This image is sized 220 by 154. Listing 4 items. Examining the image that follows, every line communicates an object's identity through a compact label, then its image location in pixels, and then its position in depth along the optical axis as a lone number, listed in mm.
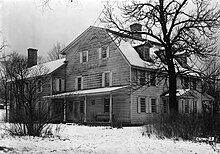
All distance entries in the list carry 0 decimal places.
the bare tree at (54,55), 68812
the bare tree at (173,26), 23234
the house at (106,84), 30406
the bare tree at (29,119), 14969
